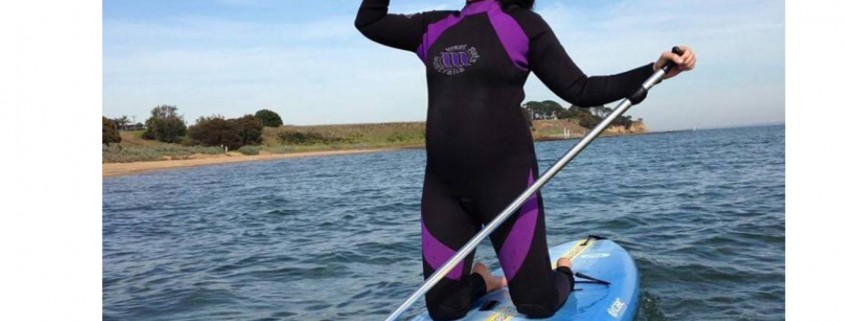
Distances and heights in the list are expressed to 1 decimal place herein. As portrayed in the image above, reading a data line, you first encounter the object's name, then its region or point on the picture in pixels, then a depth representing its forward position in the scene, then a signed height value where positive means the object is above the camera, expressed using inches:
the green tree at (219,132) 2320.4 +78.6
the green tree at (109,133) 1762.3 +57.8
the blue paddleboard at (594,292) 154.3 -34.6
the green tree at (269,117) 3218.5 +174.1
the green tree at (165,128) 2258.9 +87.3
